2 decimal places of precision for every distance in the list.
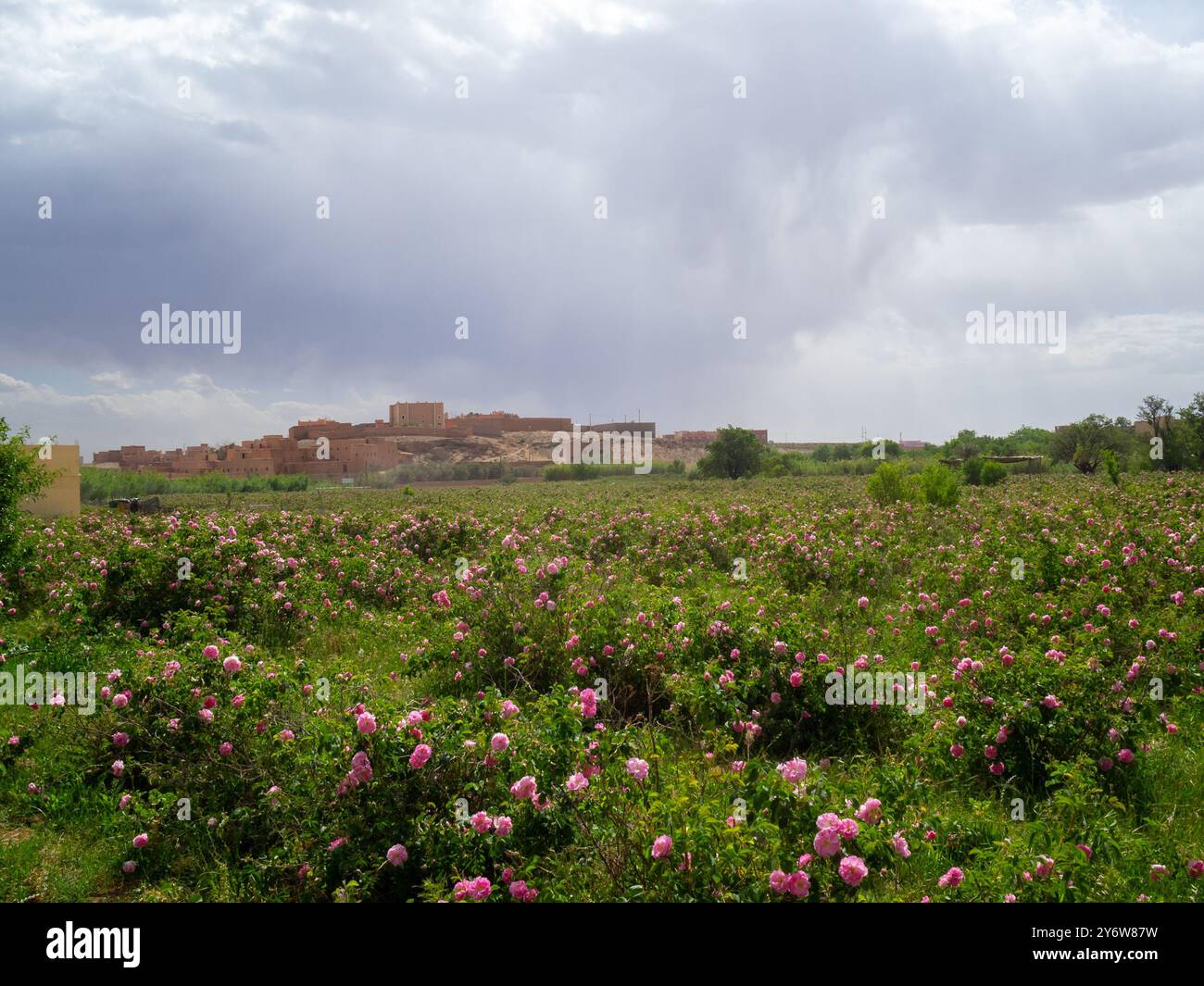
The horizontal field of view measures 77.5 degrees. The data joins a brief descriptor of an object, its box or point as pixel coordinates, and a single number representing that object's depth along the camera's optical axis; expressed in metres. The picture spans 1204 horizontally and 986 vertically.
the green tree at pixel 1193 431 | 34.78
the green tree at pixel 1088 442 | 44.22
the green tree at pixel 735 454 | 60.03
